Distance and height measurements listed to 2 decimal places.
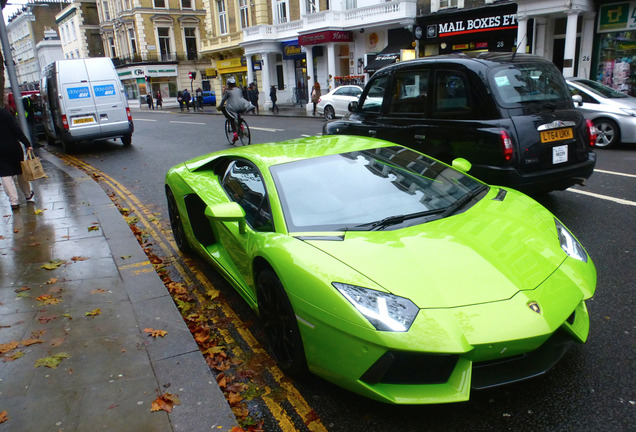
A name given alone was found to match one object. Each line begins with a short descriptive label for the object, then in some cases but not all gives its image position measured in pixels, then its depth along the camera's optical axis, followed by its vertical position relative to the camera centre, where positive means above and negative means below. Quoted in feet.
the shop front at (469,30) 71.26 +5.40
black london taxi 17.42 -2.00
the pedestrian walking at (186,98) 129.05 -3.40
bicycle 44.65 -4.44
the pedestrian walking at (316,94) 83.46 -2.96
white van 45.19 -0.84
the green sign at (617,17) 57.16 +4.55
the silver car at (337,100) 67.99 -3.43
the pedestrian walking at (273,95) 99.44 -3.15
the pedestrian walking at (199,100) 130.11 -4.17
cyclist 43.65 -1.94
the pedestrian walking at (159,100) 154.81 -4.33
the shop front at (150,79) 176.96 +2.64
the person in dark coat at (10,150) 24.13 -2.61
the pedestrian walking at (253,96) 101.60 -3.13
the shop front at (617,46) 57.52 +1.24
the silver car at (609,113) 33.83 -3.79
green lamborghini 7.64 -3.52
